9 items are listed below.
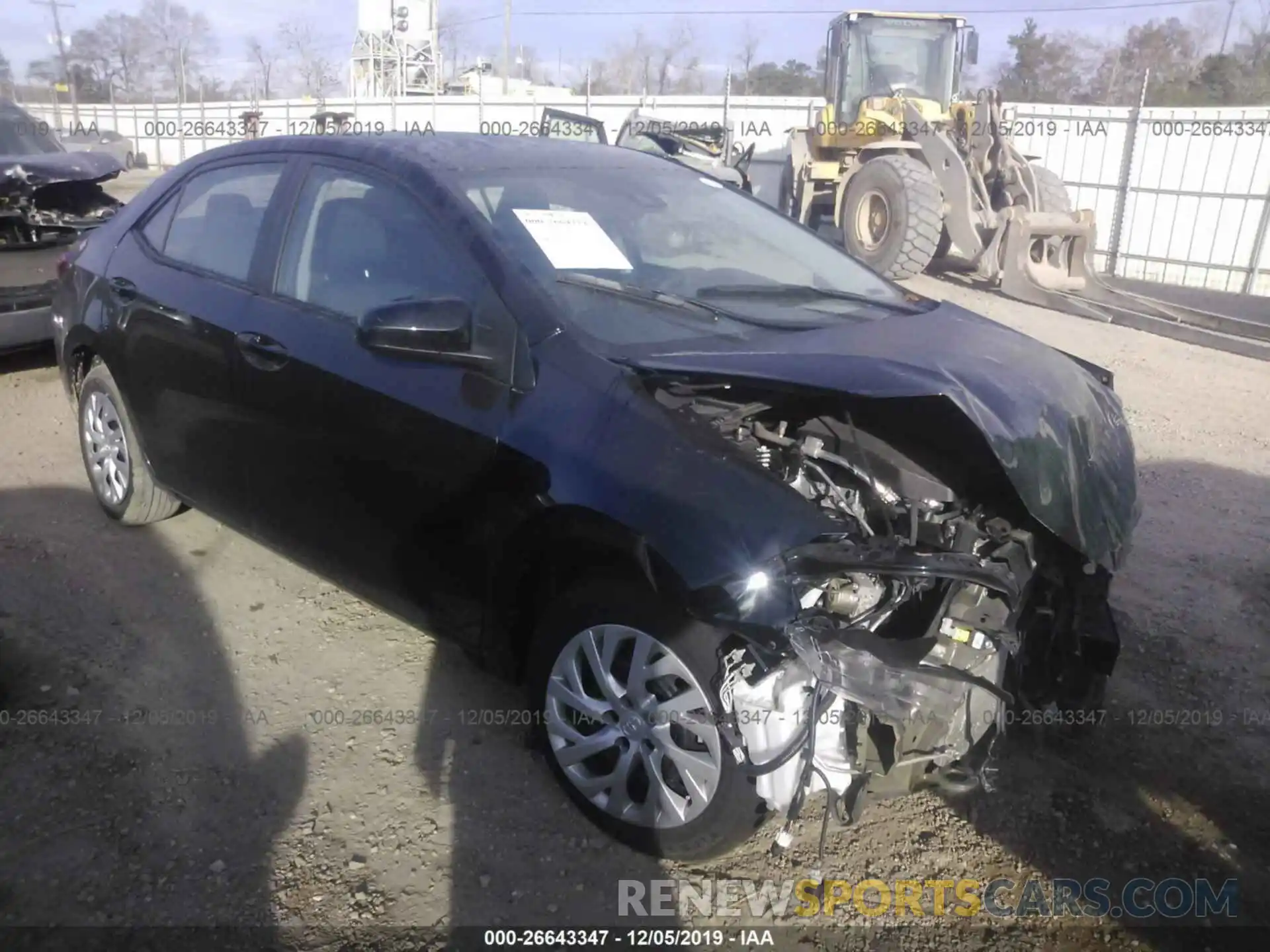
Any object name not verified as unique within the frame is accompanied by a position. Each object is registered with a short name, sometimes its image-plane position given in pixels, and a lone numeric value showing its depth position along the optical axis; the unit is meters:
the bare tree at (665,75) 44.44
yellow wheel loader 10.72
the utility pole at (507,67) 32.23
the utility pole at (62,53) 43.27
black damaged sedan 2.35
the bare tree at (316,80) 39.50
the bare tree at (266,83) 40.35
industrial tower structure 32.97
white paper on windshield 2.94
